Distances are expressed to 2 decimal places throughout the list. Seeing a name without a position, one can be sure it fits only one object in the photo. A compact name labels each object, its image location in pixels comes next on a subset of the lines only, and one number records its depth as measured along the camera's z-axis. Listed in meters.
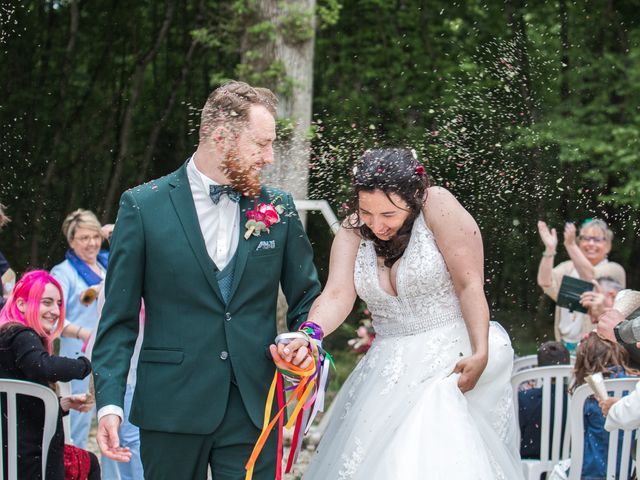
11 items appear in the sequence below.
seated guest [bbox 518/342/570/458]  5.23
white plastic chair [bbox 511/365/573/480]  5.16
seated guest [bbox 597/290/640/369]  3.57
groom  3.23
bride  3.52
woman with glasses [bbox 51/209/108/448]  6.58
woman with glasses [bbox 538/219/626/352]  7.14
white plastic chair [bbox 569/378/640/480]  4.56
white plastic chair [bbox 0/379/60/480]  4.38
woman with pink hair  4.45
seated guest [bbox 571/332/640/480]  4.68
